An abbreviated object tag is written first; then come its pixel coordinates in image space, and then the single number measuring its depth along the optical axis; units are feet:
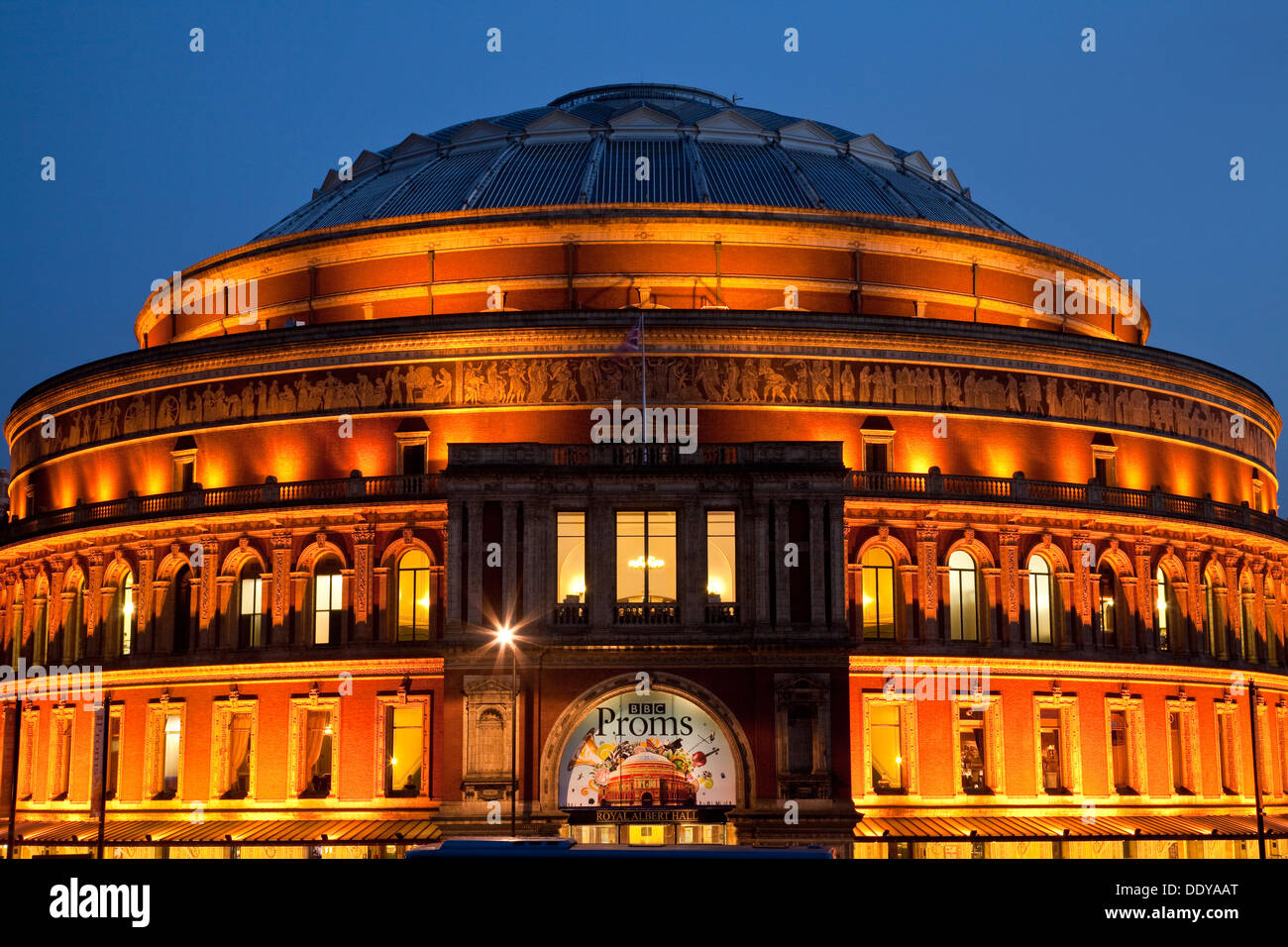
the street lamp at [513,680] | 161.89
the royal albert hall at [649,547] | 171.83
